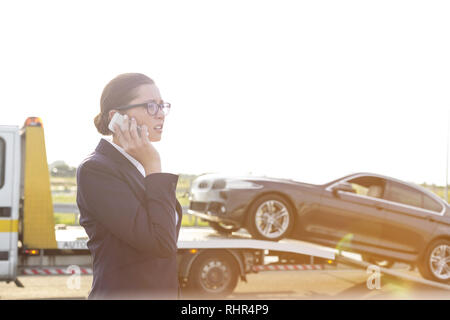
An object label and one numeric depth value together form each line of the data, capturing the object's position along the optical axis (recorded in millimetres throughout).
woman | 1627
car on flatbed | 7570
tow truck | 6625
